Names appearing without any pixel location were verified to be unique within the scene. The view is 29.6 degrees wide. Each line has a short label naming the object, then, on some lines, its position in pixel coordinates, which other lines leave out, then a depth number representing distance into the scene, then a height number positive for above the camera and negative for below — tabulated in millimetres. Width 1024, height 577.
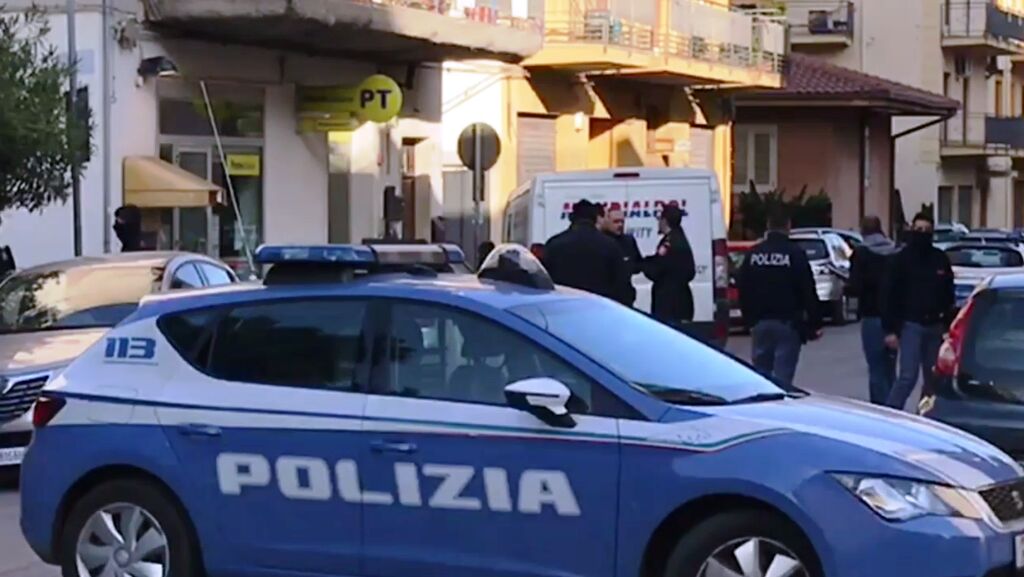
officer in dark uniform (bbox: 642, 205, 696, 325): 16391 -910
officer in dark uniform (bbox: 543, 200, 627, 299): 14859 -741
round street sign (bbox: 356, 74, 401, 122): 25703 +890
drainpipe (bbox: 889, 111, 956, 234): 51219 +389
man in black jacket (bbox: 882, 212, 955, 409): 14648 -989
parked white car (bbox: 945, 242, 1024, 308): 26184 -1236
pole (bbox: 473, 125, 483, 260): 22391 -153
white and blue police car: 7137 -1119
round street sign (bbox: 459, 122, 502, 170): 22656 +258
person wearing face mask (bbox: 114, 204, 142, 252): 20078 -667
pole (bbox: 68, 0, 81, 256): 19297 +523
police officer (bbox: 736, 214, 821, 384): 14820 -1020
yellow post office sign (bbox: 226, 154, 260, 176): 24469 +5
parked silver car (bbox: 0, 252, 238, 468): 12820 -1065
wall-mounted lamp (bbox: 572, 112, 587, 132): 33219 +776
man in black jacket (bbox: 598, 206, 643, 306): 15072 -736
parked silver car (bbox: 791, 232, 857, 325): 30781 -1572
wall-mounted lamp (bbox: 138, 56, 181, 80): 22375 +1133
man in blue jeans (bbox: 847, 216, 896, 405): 15922 -1270
